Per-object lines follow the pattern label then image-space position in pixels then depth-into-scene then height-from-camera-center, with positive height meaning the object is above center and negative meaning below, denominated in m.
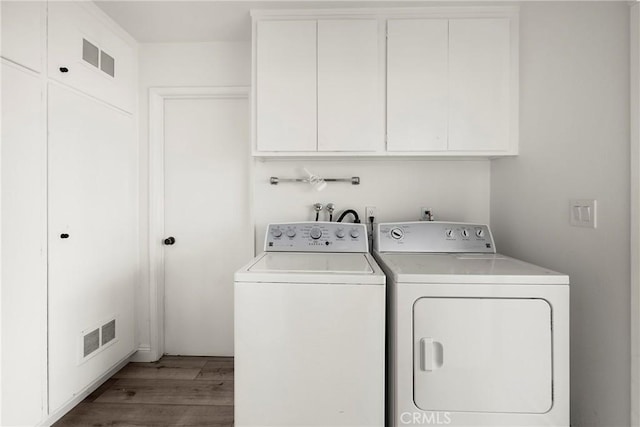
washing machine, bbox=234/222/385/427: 1.31 -0.55
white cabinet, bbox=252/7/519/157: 1.89 +0.75
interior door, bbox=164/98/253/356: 2.45 -0.03
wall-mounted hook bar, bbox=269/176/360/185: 2.26 +0.21
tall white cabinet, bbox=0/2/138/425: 1.45 +0.03
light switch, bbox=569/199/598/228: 1.38 -0.01
